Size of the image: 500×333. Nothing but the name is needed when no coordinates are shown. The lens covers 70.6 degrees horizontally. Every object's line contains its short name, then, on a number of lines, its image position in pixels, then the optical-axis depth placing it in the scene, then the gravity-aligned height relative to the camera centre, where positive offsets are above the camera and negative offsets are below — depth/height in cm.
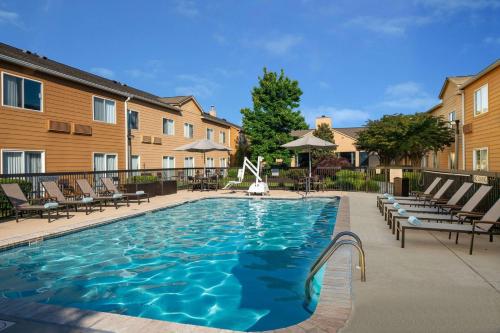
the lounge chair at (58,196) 1073 -77
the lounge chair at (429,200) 942 -98
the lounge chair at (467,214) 676 -92
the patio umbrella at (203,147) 1864 +118
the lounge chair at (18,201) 952 -82
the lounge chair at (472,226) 581 -106
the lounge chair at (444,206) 817 -97
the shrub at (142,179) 1712 -45
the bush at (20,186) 1009 -51
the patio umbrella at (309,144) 1780 +119
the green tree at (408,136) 2417 +219
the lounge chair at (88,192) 1223 -73
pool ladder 383 -105
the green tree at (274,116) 2930 +437
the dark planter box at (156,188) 1538 -82
